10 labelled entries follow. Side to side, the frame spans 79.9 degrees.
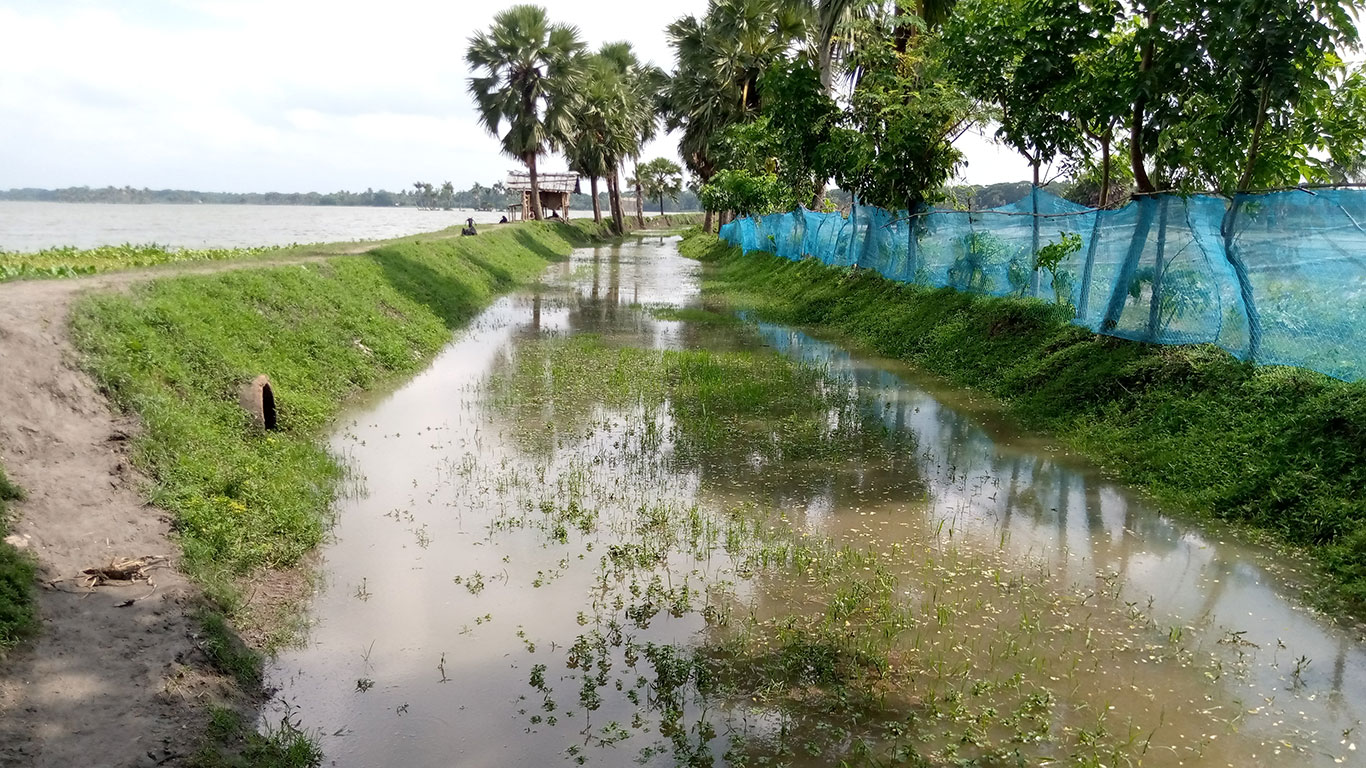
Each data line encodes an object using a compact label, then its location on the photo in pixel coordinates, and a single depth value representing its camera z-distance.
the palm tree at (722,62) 27.97
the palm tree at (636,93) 51.28
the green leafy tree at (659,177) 79.19
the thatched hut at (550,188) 50.12
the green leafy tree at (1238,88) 6.70
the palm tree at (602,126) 44.66
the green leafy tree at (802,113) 16.14
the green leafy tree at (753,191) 26.78
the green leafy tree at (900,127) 13.73
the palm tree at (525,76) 36.59
